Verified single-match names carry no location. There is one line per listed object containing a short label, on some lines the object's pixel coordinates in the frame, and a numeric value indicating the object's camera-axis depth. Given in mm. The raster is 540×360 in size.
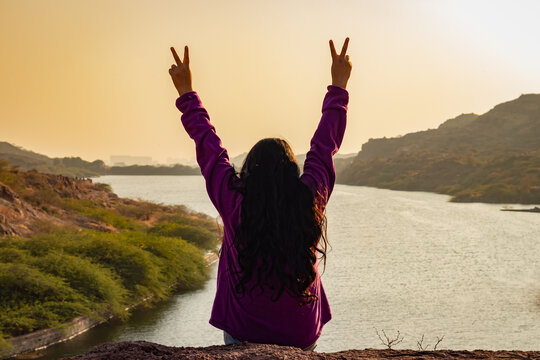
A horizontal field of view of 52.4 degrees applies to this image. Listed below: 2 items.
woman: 2664
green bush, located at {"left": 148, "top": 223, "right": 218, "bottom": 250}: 38656
